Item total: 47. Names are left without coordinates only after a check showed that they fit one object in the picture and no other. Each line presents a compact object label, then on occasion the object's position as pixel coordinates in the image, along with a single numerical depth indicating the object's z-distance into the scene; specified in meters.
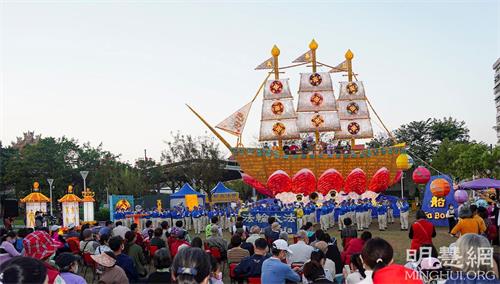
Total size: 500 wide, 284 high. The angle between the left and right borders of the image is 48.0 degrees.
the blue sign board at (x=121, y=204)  27.15
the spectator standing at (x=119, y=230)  12.02
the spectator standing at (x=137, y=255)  8.83
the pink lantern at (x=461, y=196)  18.62
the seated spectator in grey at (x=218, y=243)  10.37
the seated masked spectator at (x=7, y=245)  7.04
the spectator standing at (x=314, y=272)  5.86
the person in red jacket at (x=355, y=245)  8.02
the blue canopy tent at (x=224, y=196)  31.33
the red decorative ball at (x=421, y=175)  20.67
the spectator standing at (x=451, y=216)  17.53
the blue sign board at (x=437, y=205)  20.28
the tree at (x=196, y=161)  41.19
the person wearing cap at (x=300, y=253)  7.88
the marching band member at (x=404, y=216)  20.81
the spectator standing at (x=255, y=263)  7.14
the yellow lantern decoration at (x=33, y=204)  27.70
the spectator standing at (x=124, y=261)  7.52
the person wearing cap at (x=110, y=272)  5.95
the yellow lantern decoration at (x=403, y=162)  24.91
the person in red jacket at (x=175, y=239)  9.97
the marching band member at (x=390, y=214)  24.41
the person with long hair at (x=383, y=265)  3.84
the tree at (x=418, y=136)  58.09
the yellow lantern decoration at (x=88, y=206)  28.45
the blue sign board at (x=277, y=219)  19.31
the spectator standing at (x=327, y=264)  7.21
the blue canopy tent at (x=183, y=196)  30.65
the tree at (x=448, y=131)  57.53
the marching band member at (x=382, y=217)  21.20
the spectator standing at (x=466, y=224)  9.03
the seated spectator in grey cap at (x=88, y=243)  10.52
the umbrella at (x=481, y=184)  20.78
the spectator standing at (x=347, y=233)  8.58
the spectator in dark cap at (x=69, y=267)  5.11
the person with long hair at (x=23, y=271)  3.24
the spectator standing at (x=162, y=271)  5.59
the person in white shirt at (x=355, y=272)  5.91
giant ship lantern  28.33
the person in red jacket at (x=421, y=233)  9.07
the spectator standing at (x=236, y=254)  8.72
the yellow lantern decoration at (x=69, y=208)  27.32
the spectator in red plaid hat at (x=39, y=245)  5.93
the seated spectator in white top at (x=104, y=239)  10.38
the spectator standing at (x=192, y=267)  3.57
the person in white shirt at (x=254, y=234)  10.02
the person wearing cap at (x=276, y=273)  6.10
